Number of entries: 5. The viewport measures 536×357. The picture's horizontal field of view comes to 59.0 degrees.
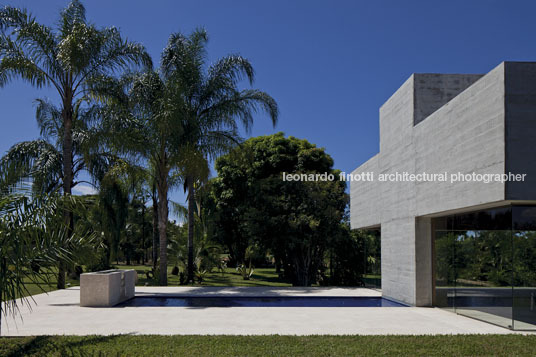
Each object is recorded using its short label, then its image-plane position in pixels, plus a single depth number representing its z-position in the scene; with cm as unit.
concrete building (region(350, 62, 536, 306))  878
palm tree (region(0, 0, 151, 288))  1580
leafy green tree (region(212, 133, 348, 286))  2166
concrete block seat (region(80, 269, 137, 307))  1269
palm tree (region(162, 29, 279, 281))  1856
